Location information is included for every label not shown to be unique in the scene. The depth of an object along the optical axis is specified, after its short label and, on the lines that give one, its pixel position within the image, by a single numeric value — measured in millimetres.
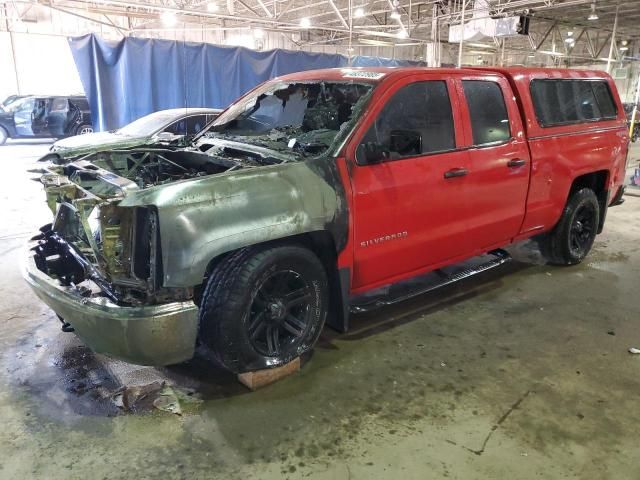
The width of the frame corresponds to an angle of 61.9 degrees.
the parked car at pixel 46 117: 14922
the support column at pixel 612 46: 10754
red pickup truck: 2729
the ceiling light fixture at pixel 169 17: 13397
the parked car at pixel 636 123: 17075
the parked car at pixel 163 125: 8156
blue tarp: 10797
